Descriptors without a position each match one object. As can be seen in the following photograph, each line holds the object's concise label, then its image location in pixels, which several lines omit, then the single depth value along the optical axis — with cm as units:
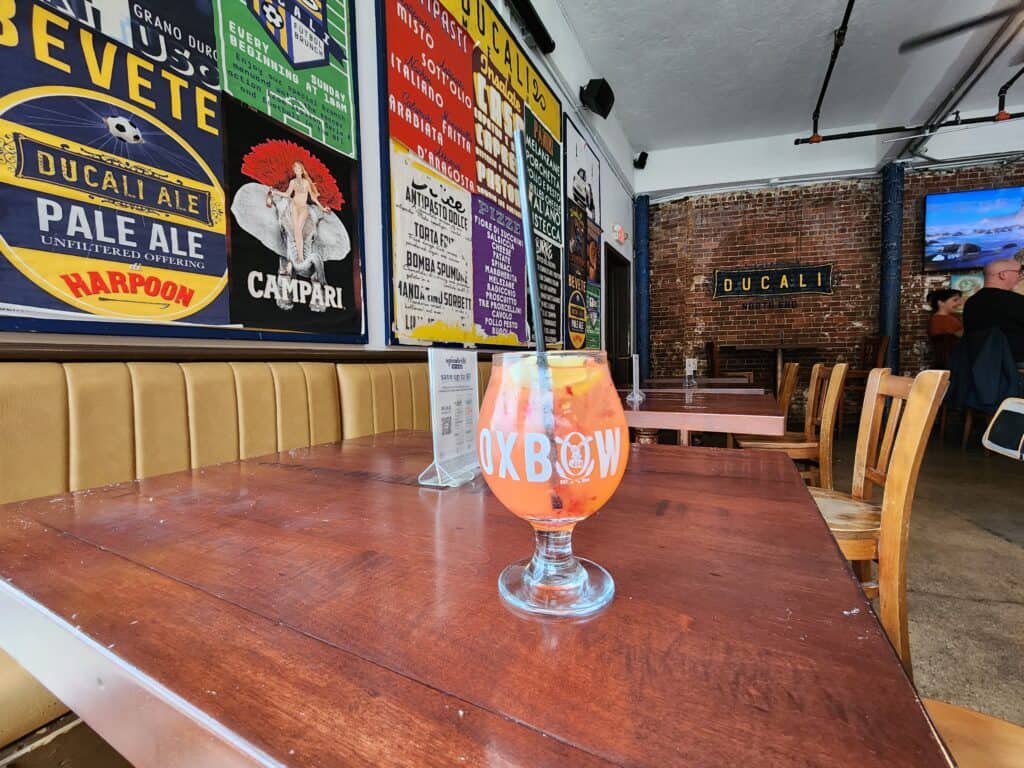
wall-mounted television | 579
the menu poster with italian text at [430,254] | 230
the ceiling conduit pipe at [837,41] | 386
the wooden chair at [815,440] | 218
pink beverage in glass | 40
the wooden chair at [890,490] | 87
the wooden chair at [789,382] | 332
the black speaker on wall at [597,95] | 441
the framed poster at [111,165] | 113
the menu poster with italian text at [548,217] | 363
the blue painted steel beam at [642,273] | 681
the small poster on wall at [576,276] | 430
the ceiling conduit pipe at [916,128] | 487
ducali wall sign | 648
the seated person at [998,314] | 472
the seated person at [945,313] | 591
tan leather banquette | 108
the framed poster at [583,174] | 431
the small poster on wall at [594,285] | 486
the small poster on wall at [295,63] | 159
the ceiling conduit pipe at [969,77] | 377
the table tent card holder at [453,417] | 79
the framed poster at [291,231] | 160
